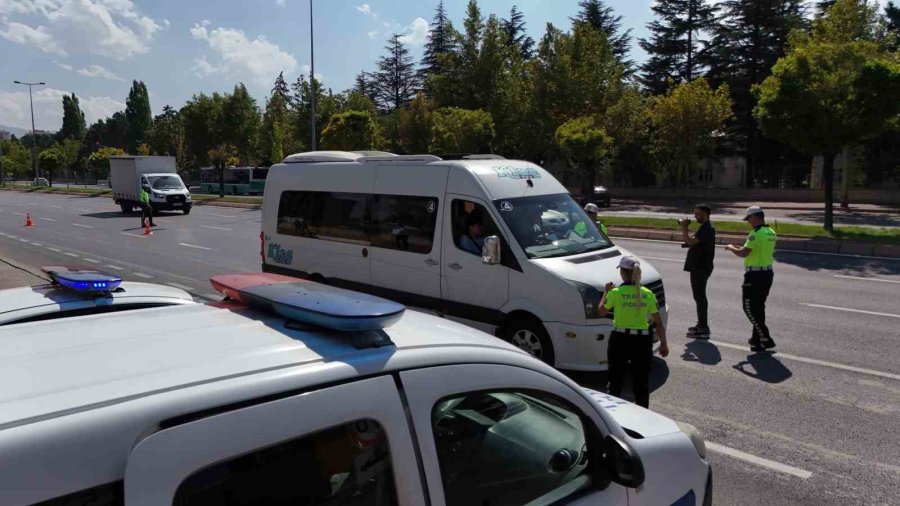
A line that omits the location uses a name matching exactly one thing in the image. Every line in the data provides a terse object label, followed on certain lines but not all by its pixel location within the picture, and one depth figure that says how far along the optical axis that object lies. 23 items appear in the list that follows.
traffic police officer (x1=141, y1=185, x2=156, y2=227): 24.88
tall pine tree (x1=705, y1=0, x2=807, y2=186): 46.91
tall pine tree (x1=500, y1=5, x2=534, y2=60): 65.75
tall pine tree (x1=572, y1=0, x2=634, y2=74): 56.44
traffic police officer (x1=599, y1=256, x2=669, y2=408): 5.51
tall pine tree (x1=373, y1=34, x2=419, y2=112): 82.12
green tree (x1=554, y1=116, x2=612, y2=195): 33.41
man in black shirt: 8.58
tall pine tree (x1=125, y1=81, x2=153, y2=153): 110.12
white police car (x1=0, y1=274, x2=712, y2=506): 1.50
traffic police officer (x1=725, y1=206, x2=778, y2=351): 8.00
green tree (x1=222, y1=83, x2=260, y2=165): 52.12
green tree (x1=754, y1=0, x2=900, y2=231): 16.92
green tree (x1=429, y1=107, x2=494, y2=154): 36.53
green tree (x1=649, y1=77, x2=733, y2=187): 37.78
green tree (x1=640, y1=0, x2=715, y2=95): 50.72
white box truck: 32.06
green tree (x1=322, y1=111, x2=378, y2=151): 37.84
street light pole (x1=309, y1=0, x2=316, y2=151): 33.60
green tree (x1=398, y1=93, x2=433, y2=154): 43.41
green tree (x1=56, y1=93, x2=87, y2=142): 121.88
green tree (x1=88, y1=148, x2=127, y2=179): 70.83
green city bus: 54.06
